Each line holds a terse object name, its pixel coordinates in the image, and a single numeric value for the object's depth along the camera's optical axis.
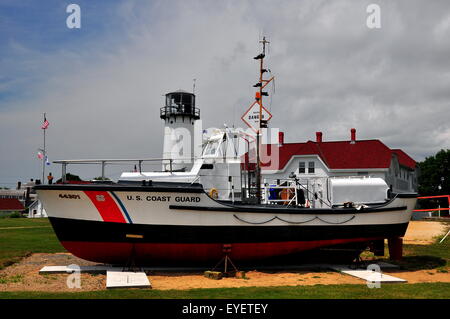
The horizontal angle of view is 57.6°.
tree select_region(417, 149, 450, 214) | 55.28
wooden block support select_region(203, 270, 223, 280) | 9.87
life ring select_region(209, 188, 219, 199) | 11.16
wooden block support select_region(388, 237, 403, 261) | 12.86
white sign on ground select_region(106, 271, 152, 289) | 8.31
